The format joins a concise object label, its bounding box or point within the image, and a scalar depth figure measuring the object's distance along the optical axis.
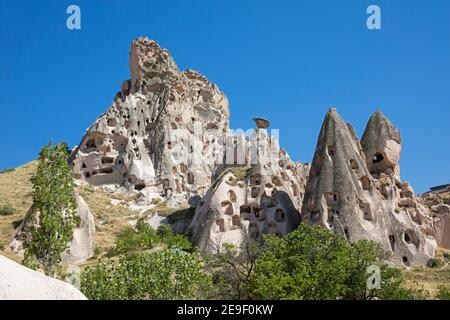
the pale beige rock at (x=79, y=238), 38.75
